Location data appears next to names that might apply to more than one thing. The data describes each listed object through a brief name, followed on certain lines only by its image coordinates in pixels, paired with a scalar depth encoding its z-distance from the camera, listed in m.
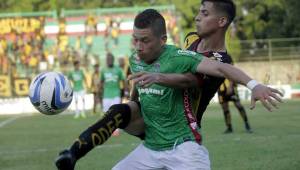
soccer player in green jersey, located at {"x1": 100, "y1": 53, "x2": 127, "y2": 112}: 19.73
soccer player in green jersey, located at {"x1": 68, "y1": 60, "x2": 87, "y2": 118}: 26.56
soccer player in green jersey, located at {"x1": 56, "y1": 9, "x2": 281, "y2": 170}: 5.18
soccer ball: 6.23
